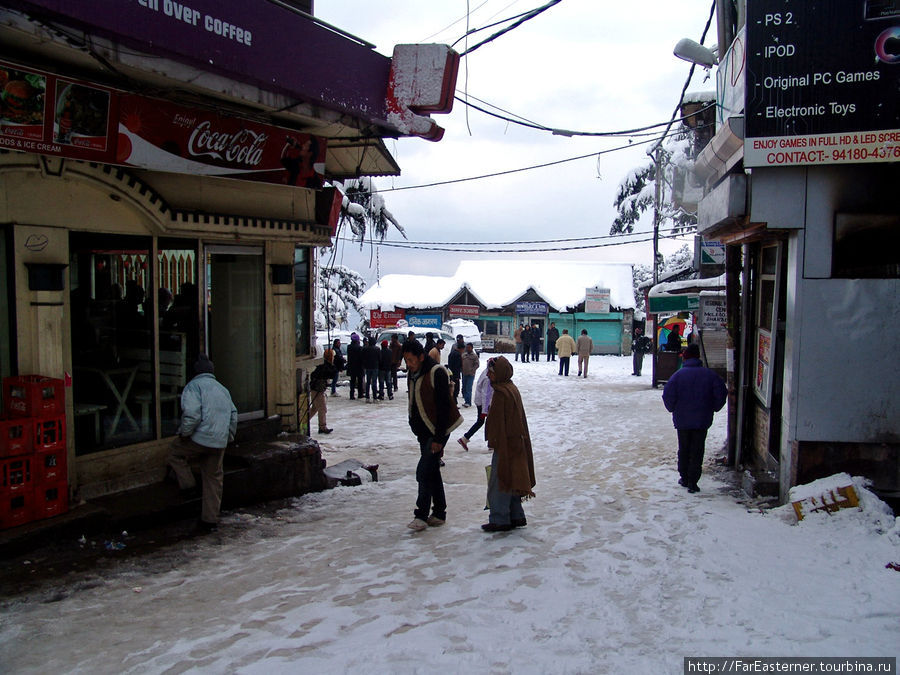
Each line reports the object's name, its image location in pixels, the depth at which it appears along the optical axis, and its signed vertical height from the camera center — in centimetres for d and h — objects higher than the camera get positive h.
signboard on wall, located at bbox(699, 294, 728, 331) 1226 +0
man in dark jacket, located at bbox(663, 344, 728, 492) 759 -106
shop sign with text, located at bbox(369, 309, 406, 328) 3591 -46
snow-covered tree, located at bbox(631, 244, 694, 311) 4460 +358
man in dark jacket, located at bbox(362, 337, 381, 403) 1780 -140
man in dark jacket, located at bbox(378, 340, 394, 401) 1797 -149
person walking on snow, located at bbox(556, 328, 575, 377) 2284 -118
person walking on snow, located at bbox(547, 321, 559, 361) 2869 -120
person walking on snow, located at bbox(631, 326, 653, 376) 2322 -142
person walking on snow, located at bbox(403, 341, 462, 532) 628 -102
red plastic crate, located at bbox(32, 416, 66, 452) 543 -102
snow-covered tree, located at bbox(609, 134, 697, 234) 2946 +540
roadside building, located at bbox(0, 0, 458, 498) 545 +124
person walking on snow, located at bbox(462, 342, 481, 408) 1609 -132
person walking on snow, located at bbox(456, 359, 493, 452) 1089 -141
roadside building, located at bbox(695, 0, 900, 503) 603 +93
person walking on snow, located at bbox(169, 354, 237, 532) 612 -110
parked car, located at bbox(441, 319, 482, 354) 3092 -84
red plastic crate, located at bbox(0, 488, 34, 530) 518 -155
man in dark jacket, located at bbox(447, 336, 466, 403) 1547 -112
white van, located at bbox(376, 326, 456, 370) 2514 -88
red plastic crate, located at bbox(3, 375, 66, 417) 539 -69
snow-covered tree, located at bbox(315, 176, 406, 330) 1247 +223
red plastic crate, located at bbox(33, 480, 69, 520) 544 -156
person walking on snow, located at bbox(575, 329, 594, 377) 2291 -121
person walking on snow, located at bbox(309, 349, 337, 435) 1155 -137
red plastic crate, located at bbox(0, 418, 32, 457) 518 -100
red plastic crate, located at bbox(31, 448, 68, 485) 540 -128
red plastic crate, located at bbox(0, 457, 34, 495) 516 -129
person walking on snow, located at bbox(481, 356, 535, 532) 601 -123
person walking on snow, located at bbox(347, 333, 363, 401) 1808 -139
